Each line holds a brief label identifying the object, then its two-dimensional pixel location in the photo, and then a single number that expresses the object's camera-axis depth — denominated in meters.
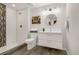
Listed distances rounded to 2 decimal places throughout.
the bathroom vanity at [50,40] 2.12
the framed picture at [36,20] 2.34
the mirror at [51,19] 2.38
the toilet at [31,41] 2.12
